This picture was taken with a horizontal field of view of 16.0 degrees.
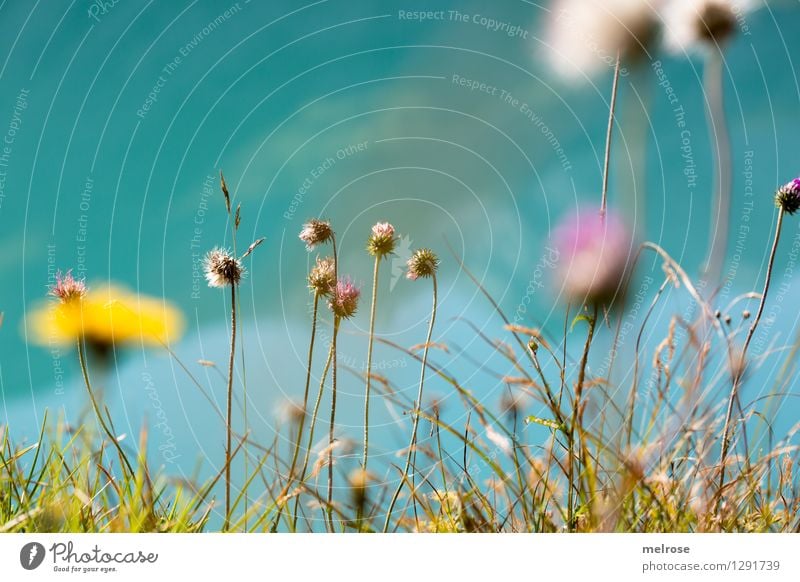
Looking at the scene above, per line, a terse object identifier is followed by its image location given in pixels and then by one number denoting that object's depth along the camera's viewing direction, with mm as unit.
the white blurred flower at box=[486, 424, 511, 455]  1233
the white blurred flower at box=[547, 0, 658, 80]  1333
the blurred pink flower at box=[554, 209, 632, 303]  1283
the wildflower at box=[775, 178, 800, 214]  1331
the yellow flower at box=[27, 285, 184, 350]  1302
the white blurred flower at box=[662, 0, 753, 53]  1344
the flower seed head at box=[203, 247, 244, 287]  1323
